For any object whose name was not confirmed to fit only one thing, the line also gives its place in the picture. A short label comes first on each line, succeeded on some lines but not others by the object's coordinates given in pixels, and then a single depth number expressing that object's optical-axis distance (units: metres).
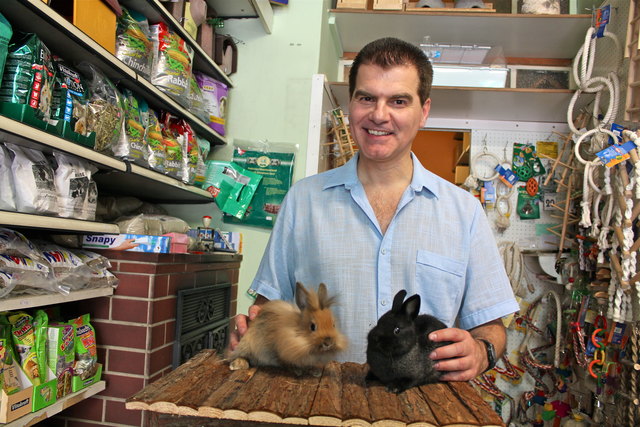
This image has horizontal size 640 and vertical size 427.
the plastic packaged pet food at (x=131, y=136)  1.91
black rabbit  0.98
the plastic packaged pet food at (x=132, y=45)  1.94
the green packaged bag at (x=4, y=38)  1.27
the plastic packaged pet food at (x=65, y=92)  1.54
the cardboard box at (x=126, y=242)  1.94
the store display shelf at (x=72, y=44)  1.37
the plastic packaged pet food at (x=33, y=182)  1.39
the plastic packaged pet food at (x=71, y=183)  1.56
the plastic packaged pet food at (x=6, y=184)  1.33
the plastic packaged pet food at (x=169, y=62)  2.18
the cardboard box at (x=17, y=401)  1.36
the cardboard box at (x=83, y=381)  1.74
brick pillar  1.92
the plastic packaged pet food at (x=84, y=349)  1.79
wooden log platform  0.81
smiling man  1.40
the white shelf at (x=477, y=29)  3.03
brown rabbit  1.02
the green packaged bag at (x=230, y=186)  2.86
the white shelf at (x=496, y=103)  2.95
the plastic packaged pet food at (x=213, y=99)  2.79
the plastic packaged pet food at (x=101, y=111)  1.70
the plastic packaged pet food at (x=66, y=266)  1.62
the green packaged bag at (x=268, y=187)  2.92
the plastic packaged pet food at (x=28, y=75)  1.32
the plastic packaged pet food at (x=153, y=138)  2.14
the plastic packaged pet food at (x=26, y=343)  1.50
